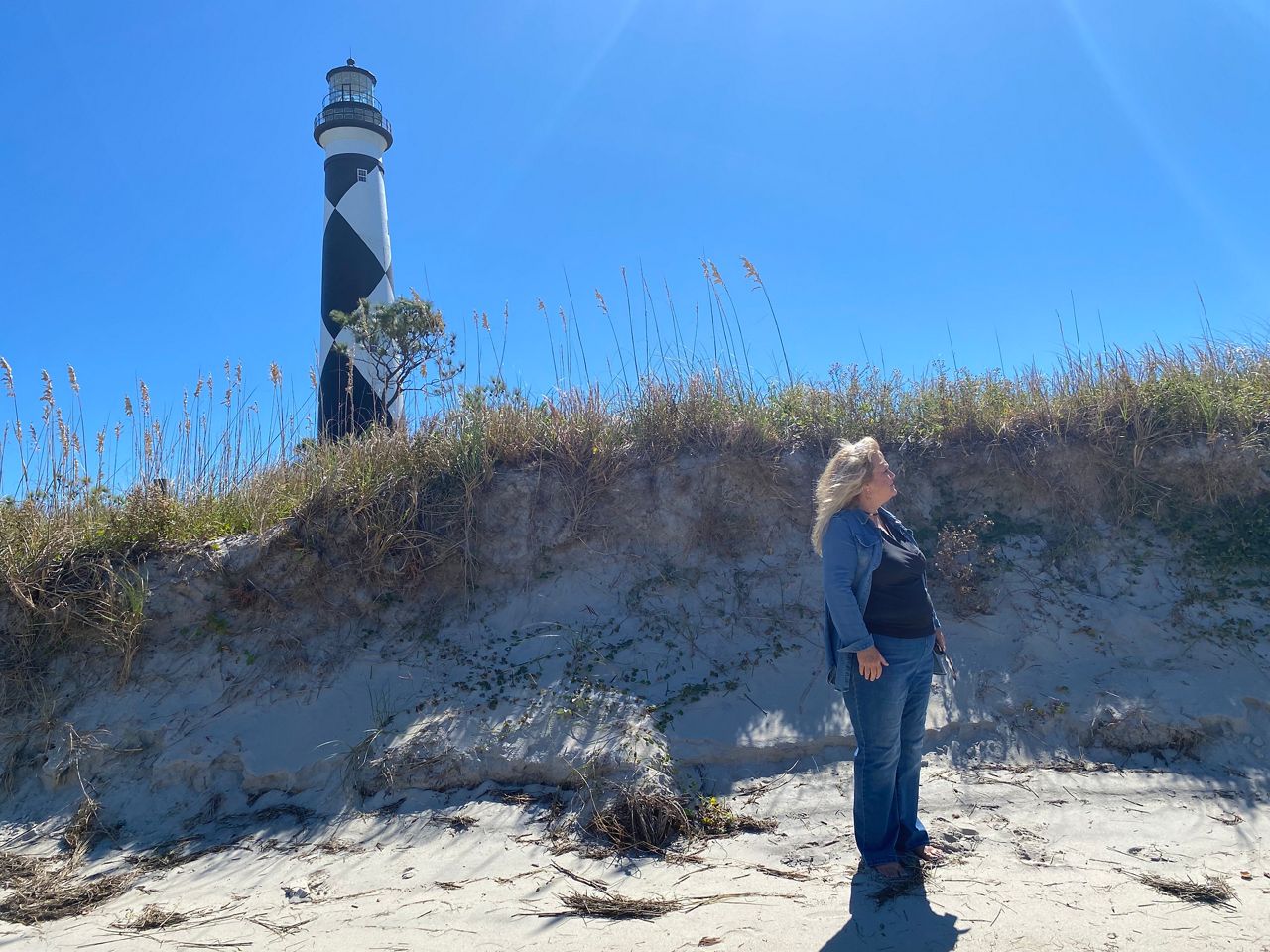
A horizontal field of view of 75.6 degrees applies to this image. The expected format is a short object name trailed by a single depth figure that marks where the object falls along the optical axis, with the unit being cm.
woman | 341
